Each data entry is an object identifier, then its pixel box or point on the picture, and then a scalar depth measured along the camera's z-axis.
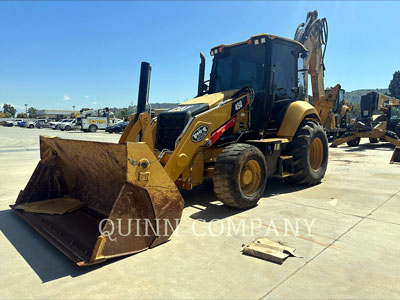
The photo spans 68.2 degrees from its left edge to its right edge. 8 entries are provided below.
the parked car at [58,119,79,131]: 40.28
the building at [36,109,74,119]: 110.62
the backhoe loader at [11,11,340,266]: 3.23
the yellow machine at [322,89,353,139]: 17.19
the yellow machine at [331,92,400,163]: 16.02
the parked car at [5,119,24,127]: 63.00
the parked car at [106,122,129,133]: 32.84
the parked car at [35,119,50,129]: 51.54
